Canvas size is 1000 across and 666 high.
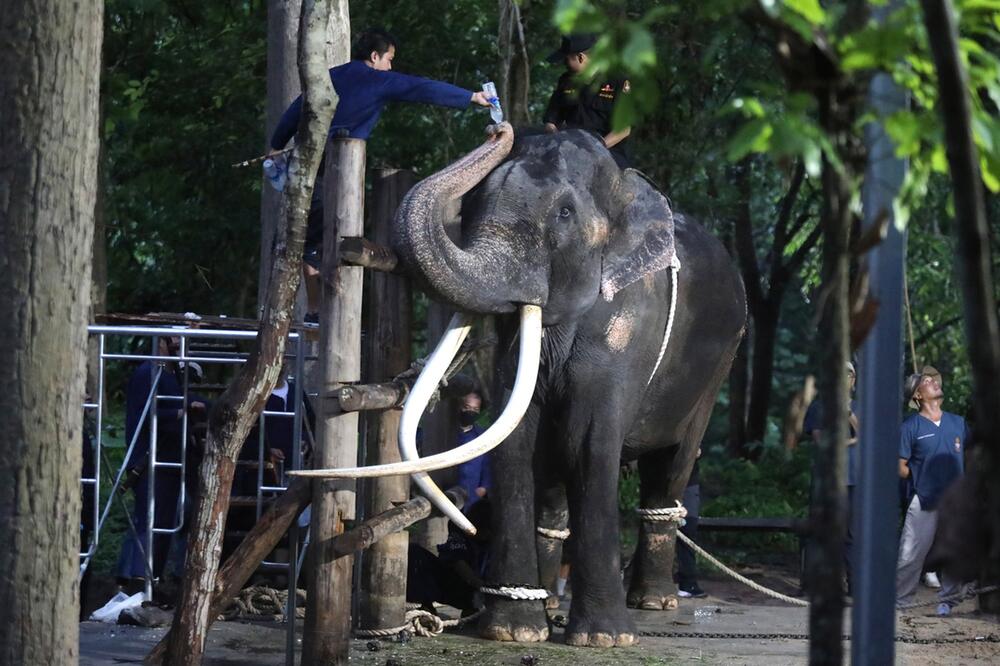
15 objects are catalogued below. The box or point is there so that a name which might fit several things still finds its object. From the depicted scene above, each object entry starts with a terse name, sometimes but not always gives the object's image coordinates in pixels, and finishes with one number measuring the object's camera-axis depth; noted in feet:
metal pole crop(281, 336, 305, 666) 46.98
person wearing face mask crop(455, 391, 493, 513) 63.41
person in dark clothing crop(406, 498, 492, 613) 57.19
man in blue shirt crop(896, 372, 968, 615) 72.24
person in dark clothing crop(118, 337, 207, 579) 56.74
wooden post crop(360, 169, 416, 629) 52.47
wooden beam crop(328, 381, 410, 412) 46.28
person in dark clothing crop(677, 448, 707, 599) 68.47
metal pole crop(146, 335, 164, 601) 51.92
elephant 51.47
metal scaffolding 48.38
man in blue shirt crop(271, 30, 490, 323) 51.02
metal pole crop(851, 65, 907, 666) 27.36
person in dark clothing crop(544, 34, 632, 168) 58.11
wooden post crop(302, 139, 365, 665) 46.38
